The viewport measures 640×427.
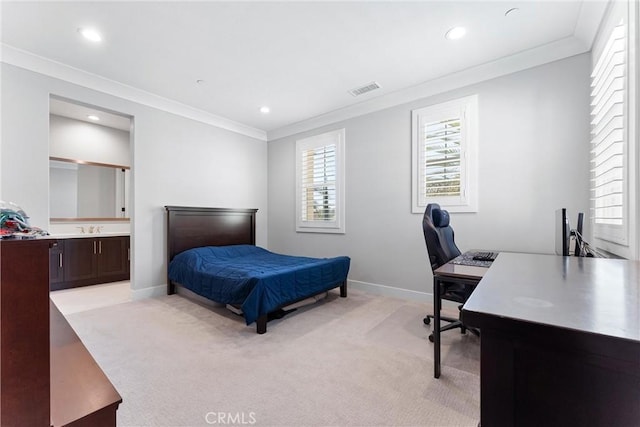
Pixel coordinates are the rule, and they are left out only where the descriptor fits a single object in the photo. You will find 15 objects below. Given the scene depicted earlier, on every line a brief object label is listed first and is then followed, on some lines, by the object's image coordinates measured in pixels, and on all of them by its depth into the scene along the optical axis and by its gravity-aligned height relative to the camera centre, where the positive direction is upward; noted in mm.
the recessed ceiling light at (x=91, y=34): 2389 +1611
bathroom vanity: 3934 -766
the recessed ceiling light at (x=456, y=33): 2365 +1609
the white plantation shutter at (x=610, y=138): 1692 +537
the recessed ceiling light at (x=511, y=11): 2146 +1622
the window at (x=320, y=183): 4238 +487
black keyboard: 2171 -373
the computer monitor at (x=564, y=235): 1595 -144
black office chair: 2174 -317
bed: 2547 -646
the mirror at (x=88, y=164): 4293 +814
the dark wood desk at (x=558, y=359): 529 -314
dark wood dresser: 590 -279
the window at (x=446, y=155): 3047 +682
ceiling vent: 3383 +1603
